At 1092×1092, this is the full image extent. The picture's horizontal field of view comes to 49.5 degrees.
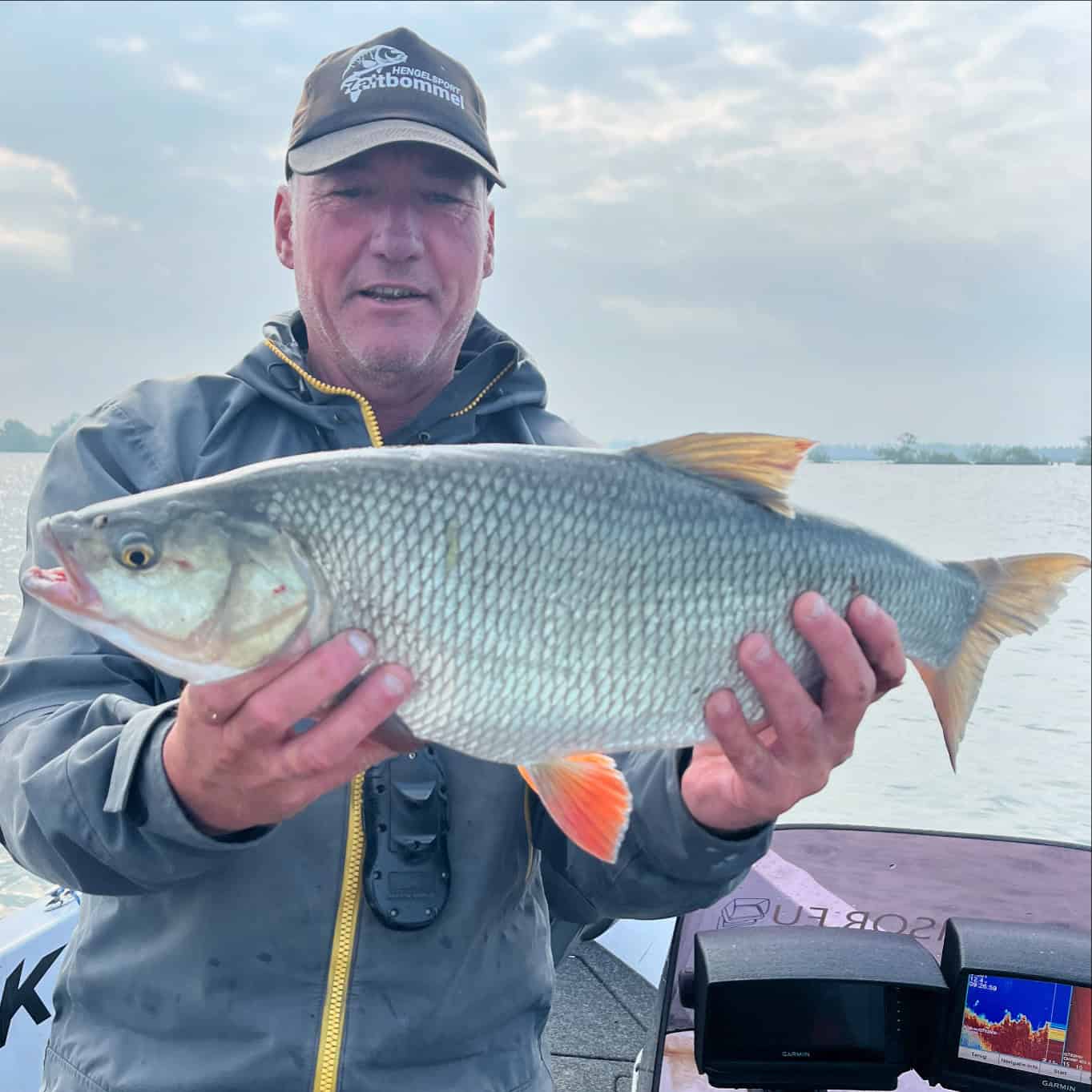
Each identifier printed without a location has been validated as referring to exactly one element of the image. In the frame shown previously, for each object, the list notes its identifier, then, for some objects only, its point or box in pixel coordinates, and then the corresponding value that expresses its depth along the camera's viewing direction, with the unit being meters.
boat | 0.97
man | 0.63
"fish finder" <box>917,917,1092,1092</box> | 0.79
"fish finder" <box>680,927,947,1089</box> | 0.77
